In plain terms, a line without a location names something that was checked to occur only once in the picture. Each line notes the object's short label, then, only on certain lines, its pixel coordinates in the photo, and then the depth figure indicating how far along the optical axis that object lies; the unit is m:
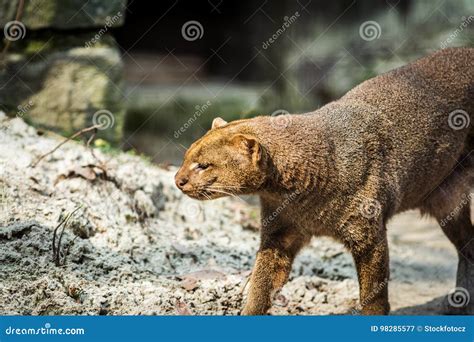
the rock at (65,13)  7.95
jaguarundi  4.95
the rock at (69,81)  8.12
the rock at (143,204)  6.55
